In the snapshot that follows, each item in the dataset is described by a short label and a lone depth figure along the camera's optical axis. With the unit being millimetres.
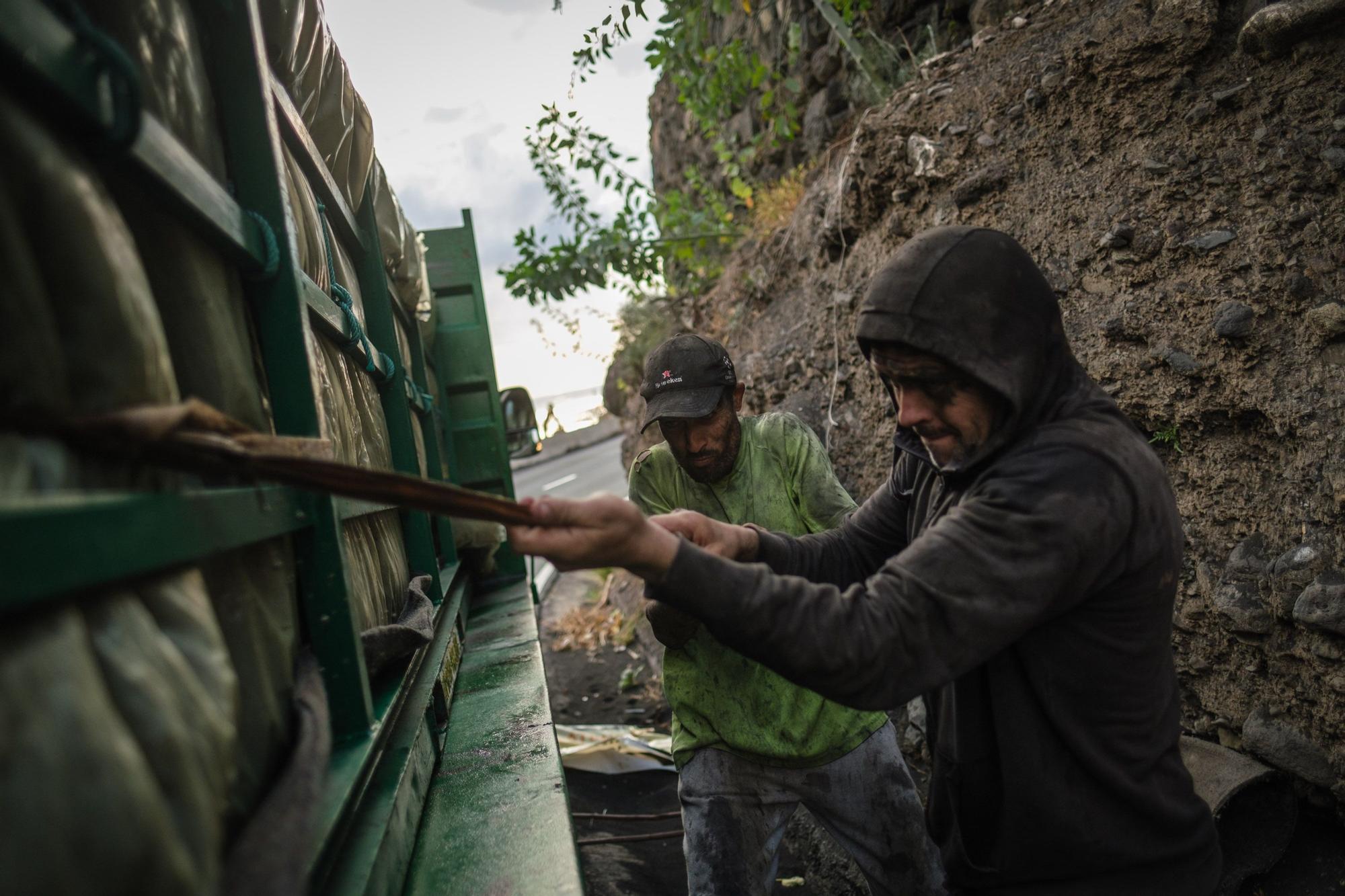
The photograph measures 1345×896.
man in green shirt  2527
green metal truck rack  809
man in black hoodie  1434
